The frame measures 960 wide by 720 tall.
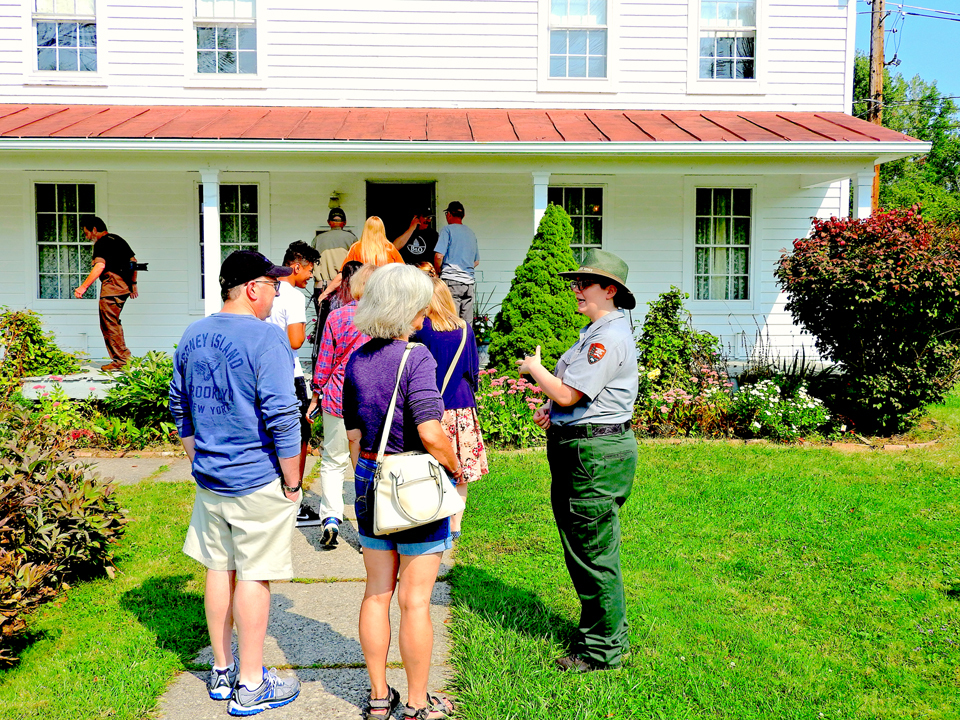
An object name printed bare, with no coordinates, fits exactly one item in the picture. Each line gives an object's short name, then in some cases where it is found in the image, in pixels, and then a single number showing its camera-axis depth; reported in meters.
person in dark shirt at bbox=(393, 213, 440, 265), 10.60
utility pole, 21.78
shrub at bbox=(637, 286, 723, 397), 8.88
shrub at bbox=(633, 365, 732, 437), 8.56
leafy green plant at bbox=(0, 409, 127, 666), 3.62
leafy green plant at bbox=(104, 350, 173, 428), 8.38
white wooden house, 11.34
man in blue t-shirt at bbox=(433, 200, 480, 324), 9.73
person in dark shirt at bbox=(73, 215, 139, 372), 9.86
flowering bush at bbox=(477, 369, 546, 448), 8.13
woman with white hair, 3.03
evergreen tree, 8.77
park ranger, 3.52
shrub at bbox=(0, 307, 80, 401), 8.74
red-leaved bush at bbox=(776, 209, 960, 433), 8.19
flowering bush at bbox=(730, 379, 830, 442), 8.45
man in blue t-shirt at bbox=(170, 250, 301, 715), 3.22
